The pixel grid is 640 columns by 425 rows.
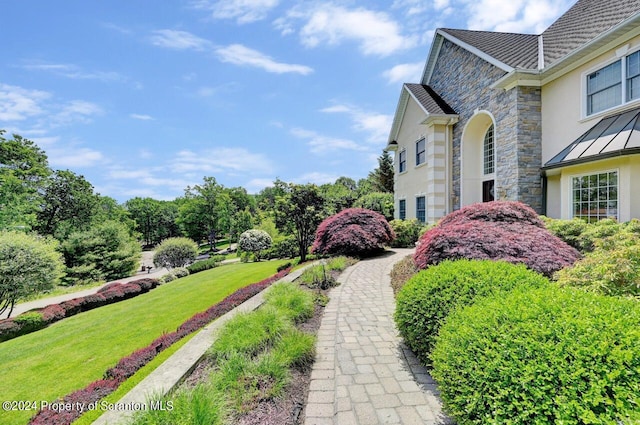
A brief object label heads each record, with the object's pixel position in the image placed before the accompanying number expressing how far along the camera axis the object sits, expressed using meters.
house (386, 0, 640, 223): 7.13
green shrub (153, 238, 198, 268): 25.81
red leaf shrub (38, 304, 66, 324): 11.86
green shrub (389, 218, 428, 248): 14.68
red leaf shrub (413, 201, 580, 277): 4.99
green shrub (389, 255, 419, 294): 7.14
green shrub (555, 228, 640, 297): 3.33
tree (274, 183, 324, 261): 15.65
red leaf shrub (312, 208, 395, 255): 12.20
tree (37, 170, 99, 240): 29.72
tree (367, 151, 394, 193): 32.75
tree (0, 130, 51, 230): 22.38
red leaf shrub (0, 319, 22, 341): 10.17
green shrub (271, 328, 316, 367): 3.42
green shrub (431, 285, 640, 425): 1.55
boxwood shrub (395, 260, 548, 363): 3.21
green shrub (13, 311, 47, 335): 10.72
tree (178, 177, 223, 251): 43.34
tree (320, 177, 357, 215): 17.68
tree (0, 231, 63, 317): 12.05
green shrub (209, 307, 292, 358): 3.61
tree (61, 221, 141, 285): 23.94
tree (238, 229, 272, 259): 24.92
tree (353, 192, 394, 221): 19.47
